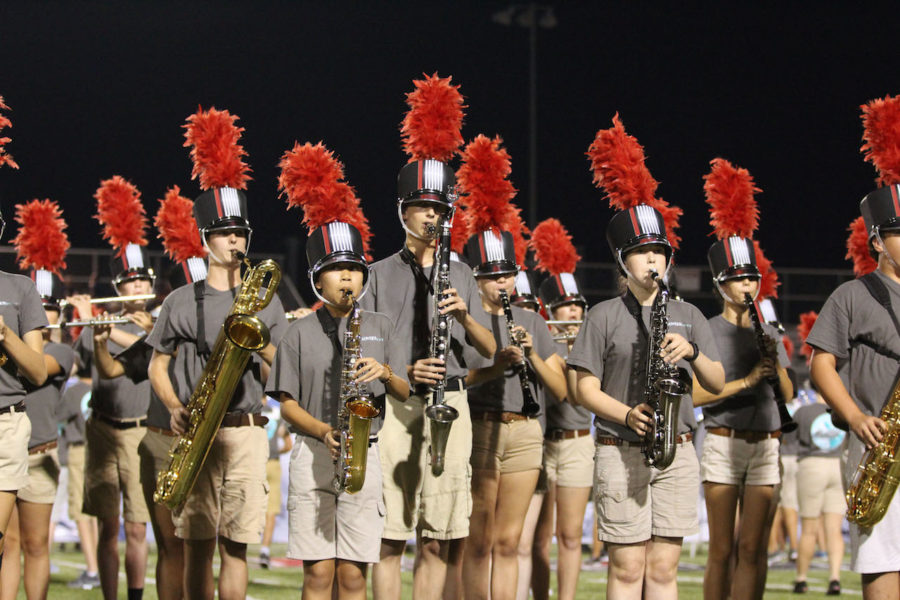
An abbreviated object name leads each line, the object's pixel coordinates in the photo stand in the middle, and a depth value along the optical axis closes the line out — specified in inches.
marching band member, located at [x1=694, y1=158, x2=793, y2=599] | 565.0
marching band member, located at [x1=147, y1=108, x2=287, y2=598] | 493.0
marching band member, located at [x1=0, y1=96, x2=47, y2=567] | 459.8
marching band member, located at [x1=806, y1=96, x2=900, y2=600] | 424.8
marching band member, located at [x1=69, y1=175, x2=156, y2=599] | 618.2
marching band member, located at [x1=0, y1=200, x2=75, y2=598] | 557.6
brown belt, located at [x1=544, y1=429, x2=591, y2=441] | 680.4
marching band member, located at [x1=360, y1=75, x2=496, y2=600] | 479.5
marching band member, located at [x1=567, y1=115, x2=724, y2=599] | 454.0
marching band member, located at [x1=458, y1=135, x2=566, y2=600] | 550.3
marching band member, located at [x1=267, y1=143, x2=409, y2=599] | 441.1
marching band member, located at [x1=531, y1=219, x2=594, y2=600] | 630.5
